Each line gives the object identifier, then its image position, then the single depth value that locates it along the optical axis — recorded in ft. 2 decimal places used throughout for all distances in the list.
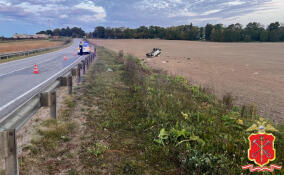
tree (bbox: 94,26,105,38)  517.06
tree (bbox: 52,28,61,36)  643.04
